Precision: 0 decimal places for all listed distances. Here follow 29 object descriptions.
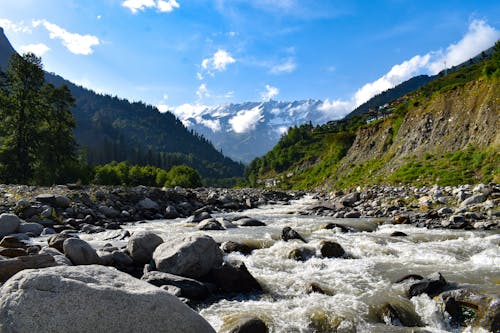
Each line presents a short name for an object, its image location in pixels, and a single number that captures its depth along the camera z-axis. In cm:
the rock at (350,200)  3322
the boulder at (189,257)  1038
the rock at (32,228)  1693
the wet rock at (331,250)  1359
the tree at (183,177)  10656
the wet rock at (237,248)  1466
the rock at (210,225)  2084
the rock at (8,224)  1581
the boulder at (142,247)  1230
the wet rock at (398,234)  1742
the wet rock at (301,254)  1327
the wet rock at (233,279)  1020
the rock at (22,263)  843
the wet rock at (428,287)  922
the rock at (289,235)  1681
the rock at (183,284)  939
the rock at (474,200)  2231
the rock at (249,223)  2288
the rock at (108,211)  2482
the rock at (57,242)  1260
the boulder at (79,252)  1106
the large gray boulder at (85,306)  515
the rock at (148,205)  2916
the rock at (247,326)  704
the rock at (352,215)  2620
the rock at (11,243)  1244
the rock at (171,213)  2831
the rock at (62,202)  2309
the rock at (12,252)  1056
